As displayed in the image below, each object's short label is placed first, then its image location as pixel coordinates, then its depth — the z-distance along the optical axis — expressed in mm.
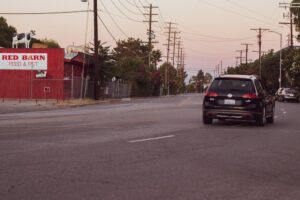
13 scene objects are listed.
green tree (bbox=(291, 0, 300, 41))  84125
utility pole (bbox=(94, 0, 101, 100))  49169
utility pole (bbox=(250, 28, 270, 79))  107981
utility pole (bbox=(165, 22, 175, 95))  112019
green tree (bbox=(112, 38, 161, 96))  80625
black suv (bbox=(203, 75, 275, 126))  19828
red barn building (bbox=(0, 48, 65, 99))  49125
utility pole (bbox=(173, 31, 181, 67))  122100
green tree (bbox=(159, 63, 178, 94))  113700
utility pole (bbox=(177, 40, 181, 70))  137125
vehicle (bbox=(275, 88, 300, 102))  60781
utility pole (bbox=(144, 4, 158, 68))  91750
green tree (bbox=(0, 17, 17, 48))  85250
